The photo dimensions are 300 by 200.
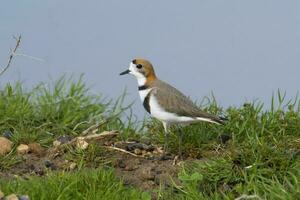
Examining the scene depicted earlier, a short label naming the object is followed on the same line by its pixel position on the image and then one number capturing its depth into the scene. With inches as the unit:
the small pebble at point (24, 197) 568.7
